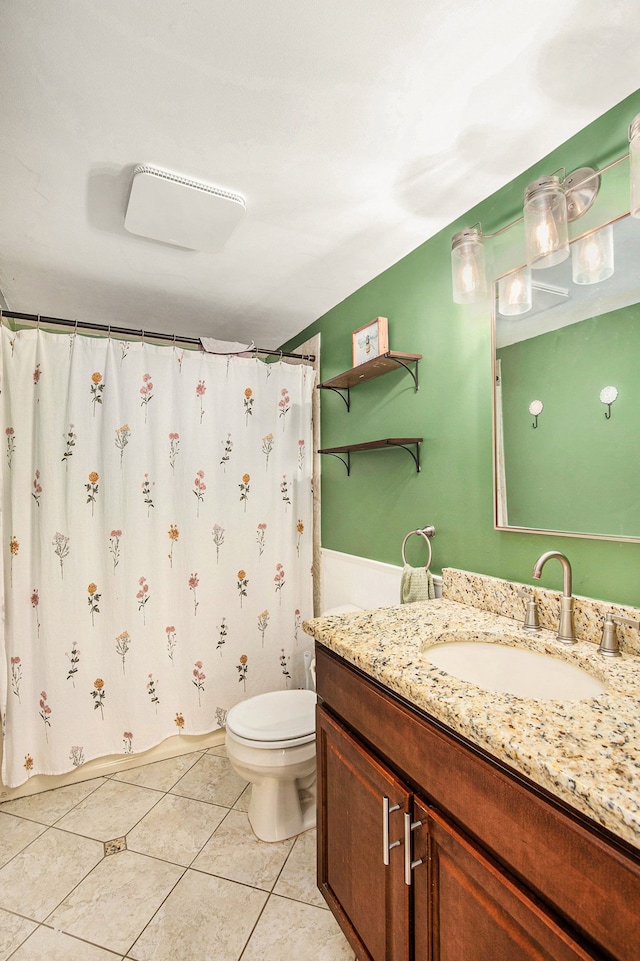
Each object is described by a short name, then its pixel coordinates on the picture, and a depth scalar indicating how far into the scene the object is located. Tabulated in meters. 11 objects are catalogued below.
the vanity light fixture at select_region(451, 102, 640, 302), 1.12
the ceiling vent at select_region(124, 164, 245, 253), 1.37
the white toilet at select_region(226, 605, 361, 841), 1.66
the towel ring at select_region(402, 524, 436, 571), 1.73
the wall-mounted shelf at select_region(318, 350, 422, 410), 1.78
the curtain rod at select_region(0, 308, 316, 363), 1.96
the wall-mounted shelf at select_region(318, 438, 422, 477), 1.75
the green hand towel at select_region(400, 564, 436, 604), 1.62
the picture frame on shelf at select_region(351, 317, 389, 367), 1.91
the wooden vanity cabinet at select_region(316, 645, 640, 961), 0.61
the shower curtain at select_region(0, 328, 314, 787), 2.01
